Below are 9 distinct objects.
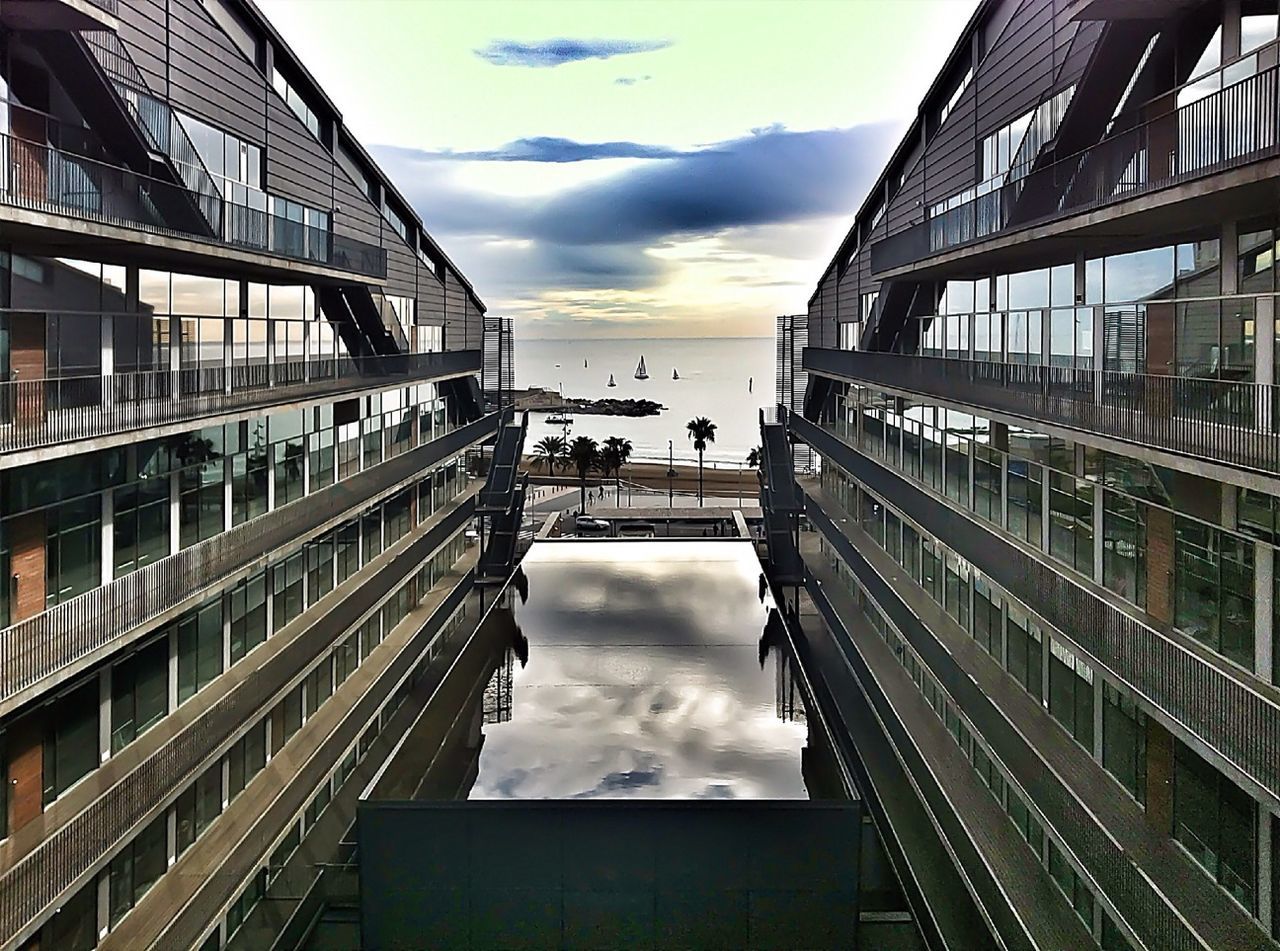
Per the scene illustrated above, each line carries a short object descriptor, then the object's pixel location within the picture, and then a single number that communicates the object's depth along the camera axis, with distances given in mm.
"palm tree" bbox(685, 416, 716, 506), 67812
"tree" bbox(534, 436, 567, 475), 67938
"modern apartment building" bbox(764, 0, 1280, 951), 10016
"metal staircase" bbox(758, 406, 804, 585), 34438
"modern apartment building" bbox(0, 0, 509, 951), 11922
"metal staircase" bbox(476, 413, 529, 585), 34812
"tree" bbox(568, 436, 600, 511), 58625
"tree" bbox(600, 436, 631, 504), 64375
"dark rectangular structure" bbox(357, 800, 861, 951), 14203
